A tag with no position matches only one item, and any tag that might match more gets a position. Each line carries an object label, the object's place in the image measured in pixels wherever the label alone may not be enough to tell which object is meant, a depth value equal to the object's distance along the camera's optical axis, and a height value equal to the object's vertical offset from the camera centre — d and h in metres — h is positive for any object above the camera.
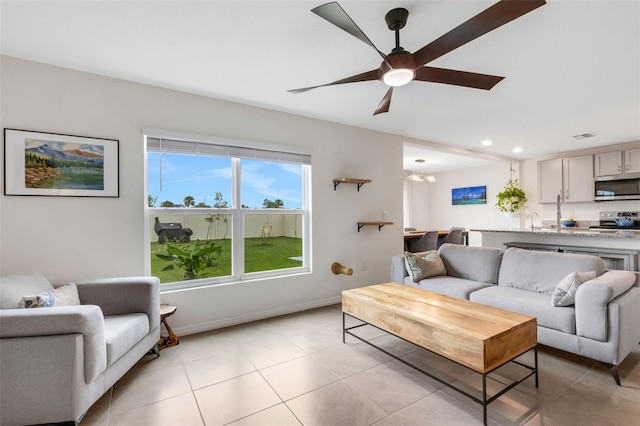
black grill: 3.04 -0.18
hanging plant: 6.41 +0.30
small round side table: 2.65 -1.16
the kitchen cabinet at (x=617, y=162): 5.02 +0.85
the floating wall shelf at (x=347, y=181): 3.93 +0.44
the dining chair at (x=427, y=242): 5.20 -0.53
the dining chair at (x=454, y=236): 5.69 -0.46
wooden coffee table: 1.73 -0.76
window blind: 2.93 +0.70
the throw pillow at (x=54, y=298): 1.86 -0.55
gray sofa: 2.06 -0.74
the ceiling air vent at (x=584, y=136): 4.65 +1.21
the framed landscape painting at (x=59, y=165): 2.34 +0.43
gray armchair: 1.58 -0.81
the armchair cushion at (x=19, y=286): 1.88 -0.49
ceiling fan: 1.39 +0.94
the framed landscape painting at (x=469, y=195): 7.16 +0.42
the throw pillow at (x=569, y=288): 2.27 -0.60
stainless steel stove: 5.17 -0.14
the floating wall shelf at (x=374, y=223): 4.17 -0.15
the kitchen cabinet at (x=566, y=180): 5.50 +0.62
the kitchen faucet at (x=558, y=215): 4.02 -0.05
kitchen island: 3.24 -0.40
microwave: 5.02 +0.41
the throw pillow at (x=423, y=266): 3.38 -0.63
